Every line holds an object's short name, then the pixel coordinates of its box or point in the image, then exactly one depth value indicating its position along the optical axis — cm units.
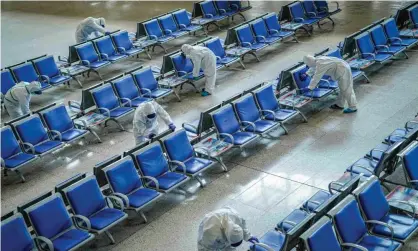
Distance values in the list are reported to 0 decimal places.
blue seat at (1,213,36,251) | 683
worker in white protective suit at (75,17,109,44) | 1531
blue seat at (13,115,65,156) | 976
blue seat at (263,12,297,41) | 1459
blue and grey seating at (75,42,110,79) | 1366
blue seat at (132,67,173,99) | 1157
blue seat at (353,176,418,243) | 672
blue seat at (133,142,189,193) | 827
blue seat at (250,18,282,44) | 1418
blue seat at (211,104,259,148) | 939
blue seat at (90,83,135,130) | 1084
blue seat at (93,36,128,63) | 1401
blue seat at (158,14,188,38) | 1546
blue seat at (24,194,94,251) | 711
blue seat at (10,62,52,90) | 1289
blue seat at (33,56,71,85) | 1305
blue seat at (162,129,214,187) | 866
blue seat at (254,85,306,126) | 1010
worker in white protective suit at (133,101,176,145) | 928
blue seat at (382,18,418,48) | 1304
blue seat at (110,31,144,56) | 1437
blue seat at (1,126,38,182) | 945
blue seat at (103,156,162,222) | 786
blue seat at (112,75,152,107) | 1120
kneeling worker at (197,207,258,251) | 643
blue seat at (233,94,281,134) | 976
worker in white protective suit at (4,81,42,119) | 1117
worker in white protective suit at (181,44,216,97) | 1214
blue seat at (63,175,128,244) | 745
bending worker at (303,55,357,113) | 1065
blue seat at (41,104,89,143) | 1015
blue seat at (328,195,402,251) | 649
